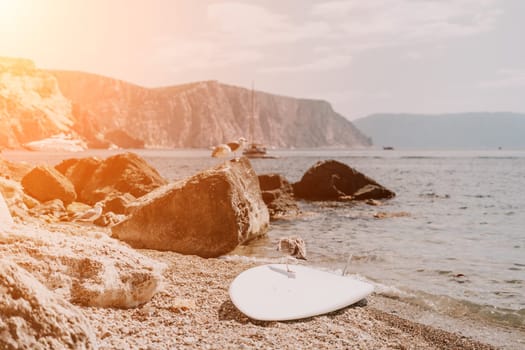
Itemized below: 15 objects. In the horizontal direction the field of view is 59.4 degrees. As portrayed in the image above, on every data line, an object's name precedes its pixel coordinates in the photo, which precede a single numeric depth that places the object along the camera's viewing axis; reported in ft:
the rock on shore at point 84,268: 16.76
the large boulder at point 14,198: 34.83
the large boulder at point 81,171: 61.72
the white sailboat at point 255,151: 299.60
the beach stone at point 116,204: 48.37
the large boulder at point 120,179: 57.16
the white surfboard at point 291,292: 18.82
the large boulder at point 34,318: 11.28
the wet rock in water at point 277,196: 62.39
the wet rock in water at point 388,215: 61.57
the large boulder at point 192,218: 33.60
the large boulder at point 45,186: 52.06
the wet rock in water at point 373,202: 75.82
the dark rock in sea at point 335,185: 83.97
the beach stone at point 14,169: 62.12
